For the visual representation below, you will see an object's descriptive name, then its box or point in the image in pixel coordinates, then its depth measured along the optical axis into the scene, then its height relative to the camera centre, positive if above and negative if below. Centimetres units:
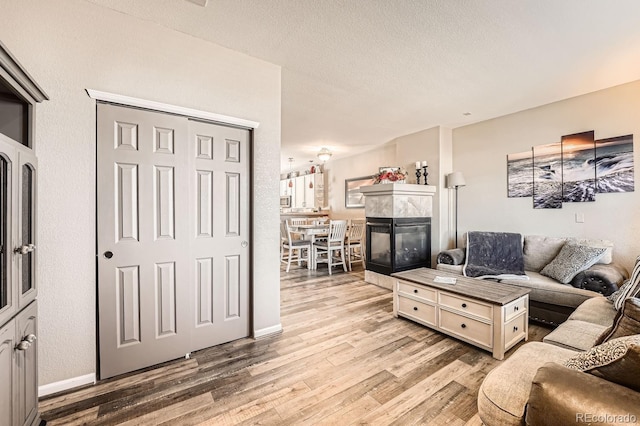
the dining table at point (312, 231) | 554 -38
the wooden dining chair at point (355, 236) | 585 -53
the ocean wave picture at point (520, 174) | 388 +54
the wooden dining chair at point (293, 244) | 548 -65
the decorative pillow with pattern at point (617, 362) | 83 -50
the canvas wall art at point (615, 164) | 310 +55
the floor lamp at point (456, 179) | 445 +53
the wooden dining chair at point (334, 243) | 526 -62
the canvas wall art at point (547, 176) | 362 +48
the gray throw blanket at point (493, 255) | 340 -59
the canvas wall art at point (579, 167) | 335 +55
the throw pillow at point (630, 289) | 180 -54
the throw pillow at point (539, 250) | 344 -51
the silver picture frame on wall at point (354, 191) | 680 +55
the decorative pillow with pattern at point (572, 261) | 286 -54
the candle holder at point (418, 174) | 491 +68
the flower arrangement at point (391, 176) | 455 +60
